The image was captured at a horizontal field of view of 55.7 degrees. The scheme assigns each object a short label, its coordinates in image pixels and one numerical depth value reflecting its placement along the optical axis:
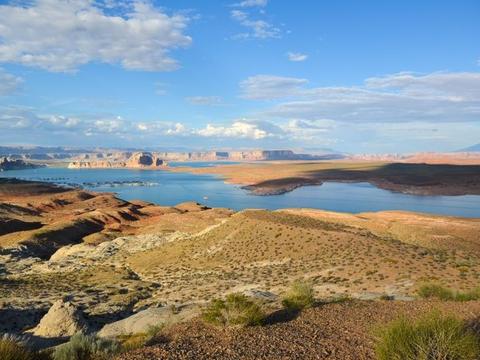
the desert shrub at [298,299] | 13.41
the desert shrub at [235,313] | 10.77
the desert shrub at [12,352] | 7.86
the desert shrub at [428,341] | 7.84
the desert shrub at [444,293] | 15.19
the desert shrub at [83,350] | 9.09
